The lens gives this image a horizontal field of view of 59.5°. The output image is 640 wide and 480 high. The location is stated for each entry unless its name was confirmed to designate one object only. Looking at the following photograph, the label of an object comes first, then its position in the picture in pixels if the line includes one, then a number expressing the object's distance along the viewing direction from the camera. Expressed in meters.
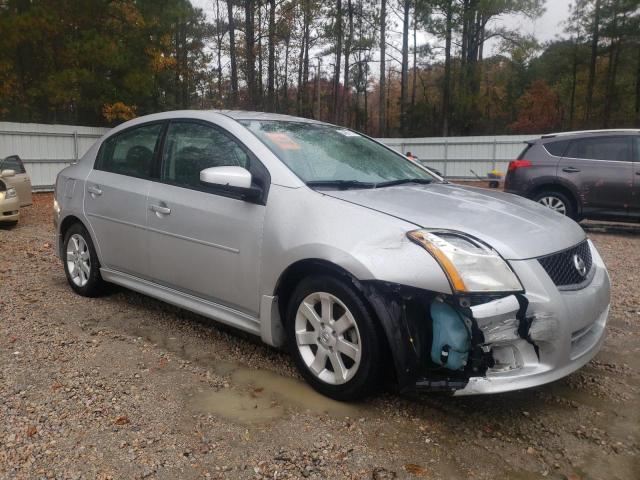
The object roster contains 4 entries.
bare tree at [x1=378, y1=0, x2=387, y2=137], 30.14
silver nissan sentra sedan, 2.66
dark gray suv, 8.80
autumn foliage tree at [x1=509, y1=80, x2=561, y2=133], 39.81
